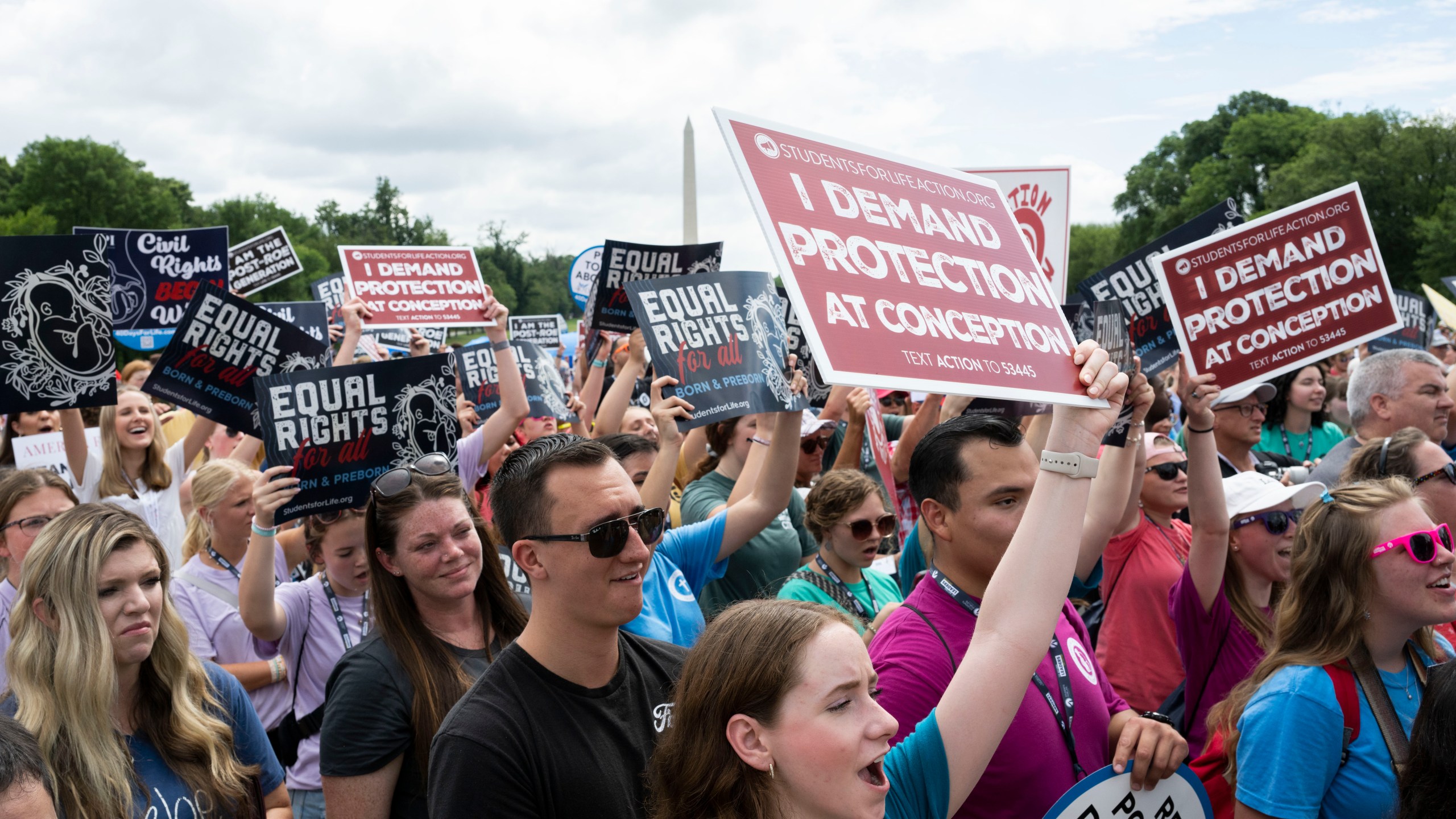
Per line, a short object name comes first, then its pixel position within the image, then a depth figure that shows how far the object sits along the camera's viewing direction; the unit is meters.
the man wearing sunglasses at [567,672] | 2.34
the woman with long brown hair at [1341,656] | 2.81
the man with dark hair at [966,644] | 2.54
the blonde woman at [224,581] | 4.58
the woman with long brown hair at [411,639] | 3.09
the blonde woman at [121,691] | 2.99
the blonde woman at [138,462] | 6.33
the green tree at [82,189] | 54.88
